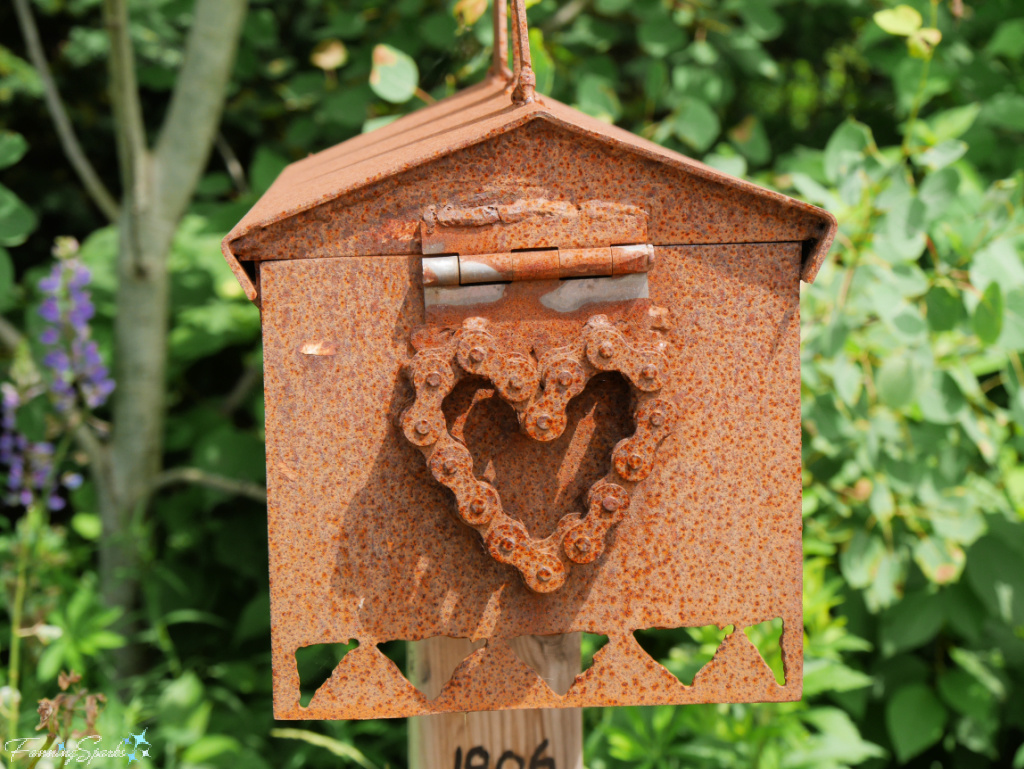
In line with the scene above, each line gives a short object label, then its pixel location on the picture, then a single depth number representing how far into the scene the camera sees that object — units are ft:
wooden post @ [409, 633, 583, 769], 3.59
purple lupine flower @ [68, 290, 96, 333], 5.61
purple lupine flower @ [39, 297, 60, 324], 5.53
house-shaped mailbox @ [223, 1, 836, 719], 2.80
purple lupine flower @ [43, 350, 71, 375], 5.61
